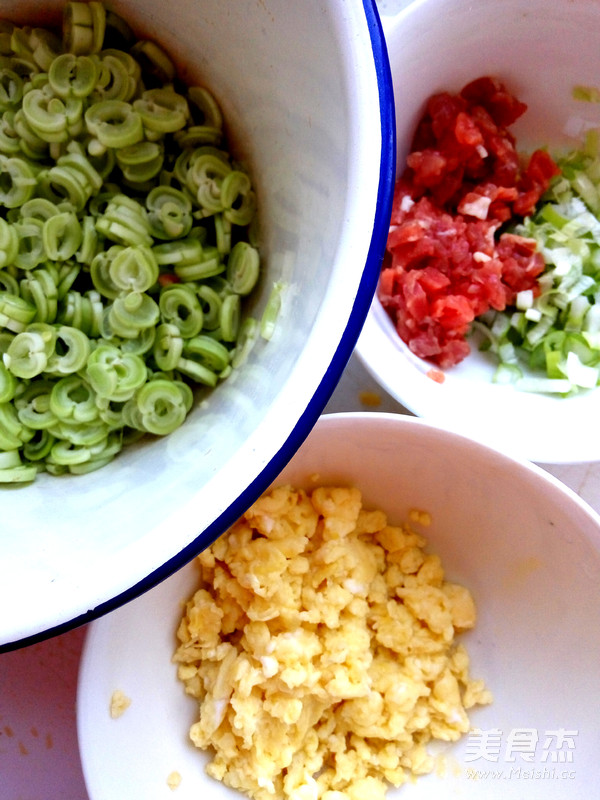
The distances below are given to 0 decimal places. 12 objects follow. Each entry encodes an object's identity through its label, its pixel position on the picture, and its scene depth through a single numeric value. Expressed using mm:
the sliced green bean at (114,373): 173
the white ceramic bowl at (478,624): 193
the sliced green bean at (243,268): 183
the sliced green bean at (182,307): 180
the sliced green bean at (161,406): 175
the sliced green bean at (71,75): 177
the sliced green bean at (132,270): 177
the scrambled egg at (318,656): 193
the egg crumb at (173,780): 194
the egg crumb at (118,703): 191
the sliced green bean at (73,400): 175
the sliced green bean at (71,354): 175
